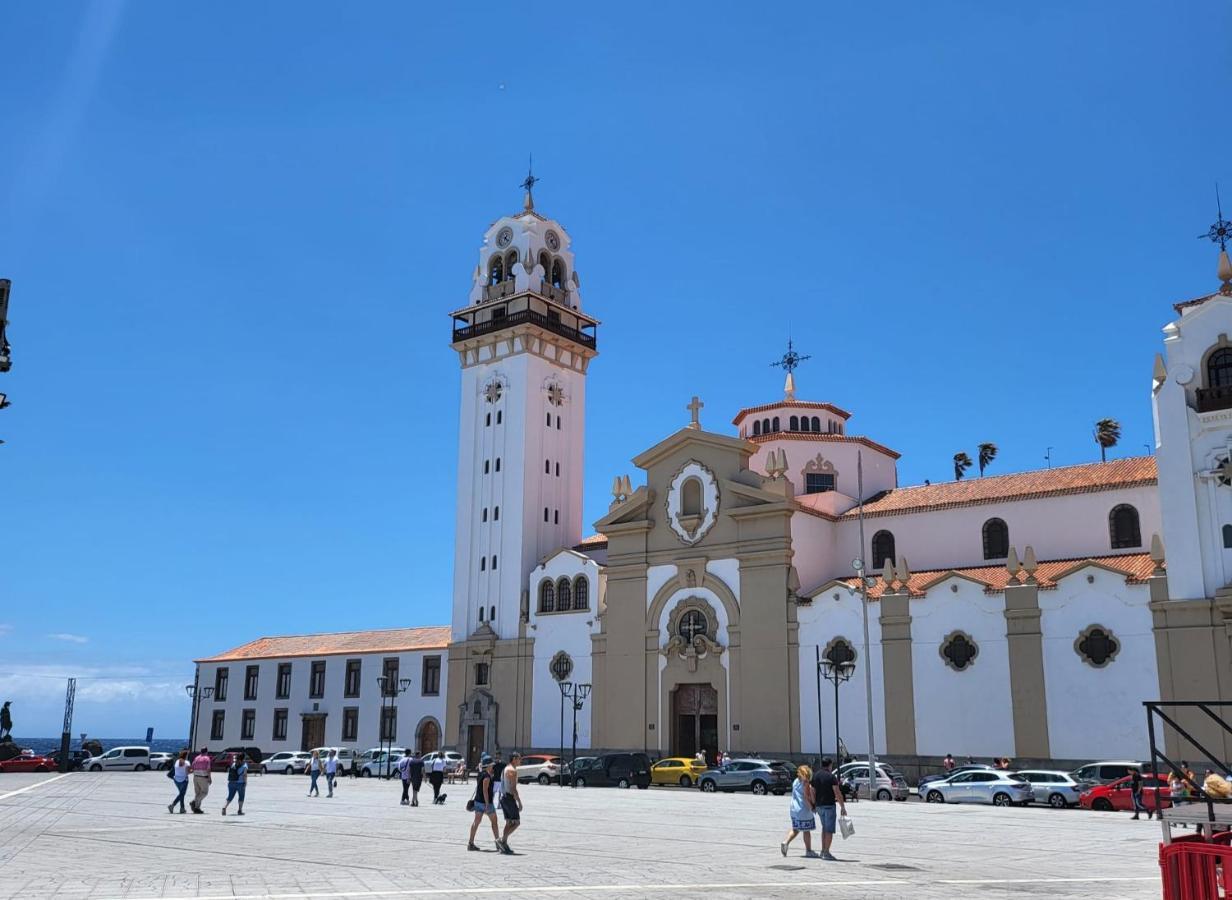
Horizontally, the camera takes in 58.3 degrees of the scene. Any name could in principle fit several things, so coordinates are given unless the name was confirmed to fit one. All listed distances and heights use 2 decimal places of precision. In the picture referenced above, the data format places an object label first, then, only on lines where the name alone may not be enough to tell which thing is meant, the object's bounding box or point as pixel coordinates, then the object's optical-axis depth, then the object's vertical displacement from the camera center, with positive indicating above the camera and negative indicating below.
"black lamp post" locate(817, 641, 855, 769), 46.34 +2.04
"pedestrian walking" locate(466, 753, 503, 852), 19.11 -1.56
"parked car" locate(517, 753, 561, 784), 48.03 -2.45
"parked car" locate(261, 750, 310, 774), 58.16 -2.68
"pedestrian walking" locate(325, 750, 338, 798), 36.22 -1.91
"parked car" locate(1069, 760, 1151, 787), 34.88 -1.78
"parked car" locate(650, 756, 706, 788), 43.53 -2.26
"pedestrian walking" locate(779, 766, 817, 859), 18.53 -1.57
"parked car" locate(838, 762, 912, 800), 38.16 -2.30
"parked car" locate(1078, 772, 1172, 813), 32.53 -2.37
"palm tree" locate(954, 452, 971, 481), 79.62 +17.59
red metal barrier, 10.23 -1.44
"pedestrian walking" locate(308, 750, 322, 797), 35.66 -1.85
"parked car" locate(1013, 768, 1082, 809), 34.38 -2.26
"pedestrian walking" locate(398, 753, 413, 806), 31.95 -1.89
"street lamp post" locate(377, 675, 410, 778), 61.78 +0.94
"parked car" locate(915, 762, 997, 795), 36.88 -1.95
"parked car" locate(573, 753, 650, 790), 44.06 -2.28
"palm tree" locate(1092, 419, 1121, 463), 72.44 +18.00
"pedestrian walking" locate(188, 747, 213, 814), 27.98 -1.69
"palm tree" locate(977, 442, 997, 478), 79.81 +18.29
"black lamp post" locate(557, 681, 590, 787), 53.31 +0.88
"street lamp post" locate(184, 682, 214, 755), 70.74 +0.80
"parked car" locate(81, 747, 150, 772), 59.19 -2.68
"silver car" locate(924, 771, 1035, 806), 34.97 -2.37
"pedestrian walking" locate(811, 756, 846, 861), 18.55 -1.41
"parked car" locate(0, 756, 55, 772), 54.12 -2.64
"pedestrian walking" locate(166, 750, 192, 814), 28.11 -1.61
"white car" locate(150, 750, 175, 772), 61.61 -2.81
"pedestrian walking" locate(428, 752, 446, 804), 33.16 -2.00
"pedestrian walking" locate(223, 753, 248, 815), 27.78 -1.71
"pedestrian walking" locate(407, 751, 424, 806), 31.78 -1.78
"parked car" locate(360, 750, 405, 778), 52.71 -2.59
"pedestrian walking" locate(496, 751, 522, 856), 18.62 -1.51
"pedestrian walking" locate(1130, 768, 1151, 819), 28.78 -1.95
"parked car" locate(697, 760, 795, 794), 39.25 -2.26
